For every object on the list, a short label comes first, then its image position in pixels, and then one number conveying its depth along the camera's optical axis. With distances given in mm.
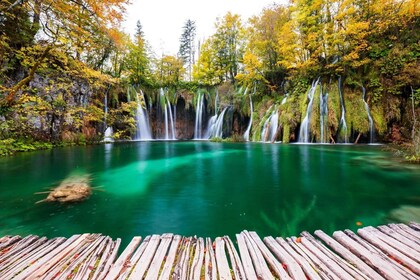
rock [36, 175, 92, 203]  4207
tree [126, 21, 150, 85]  22964
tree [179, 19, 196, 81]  39844
